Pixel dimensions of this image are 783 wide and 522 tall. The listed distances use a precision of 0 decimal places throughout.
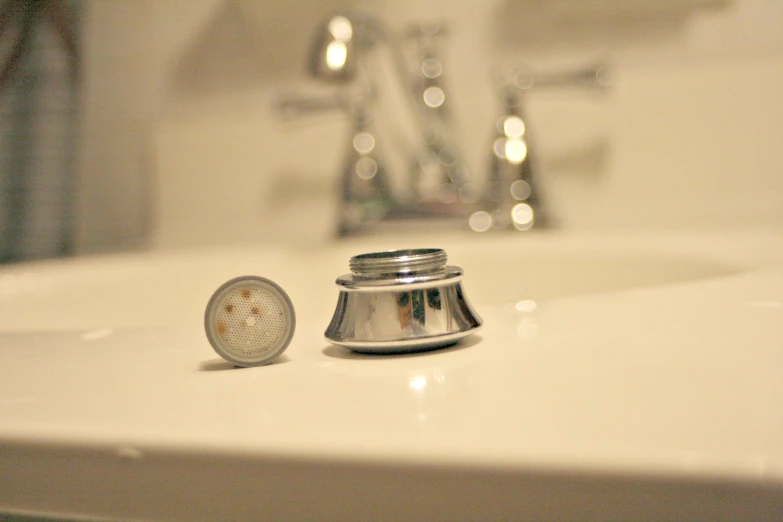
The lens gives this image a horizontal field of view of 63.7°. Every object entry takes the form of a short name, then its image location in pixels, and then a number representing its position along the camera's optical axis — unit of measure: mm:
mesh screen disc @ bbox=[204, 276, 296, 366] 275
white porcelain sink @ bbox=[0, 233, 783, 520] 154
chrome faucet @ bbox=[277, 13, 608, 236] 801
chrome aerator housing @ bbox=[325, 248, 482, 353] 271
